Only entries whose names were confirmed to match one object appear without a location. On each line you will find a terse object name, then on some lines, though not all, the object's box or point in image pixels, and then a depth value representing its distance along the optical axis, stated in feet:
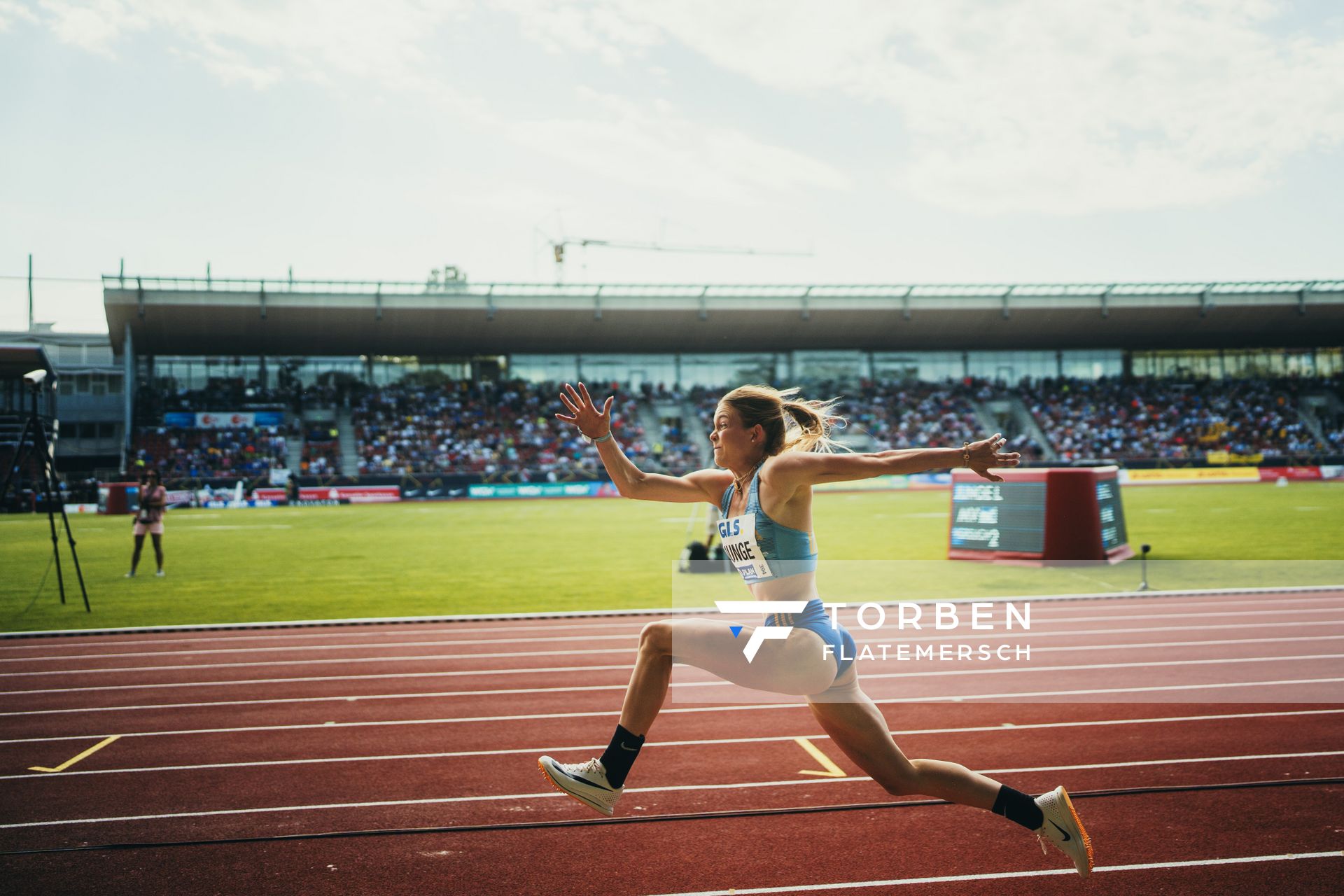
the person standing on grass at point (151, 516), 52.34
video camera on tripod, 39.73
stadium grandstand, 154.40
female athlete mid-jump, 11.59
